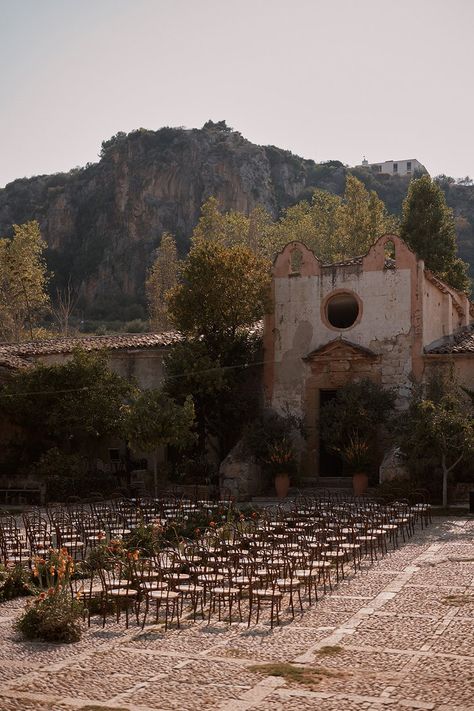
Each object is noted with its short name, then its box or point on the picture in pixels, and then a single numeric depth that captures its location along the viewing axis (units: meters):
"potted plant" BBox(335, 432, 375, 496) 26.27
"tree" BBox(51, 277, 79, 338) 75.19
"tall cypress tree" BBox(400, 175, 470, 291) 41.56
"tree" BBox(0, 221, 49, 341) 44.91
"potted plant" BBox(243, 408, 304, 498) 27.12
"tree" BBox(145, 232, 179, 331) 50.69
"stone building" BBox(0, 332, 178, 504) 29.84
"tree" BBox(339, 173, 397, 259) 45.25
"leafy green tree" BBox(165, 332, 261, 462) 28.06
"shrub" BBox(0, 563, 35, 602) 12.80
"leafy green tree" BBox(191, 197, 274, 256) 48.00
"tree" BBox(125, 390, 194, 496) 24.36
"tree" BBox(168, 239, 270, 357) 28.73
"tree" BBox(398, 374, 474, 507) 22.97
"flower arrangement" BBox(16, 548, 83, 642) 10.12
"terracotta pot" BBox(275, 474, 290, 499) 27.19
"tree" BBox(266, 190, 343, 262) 47.56
